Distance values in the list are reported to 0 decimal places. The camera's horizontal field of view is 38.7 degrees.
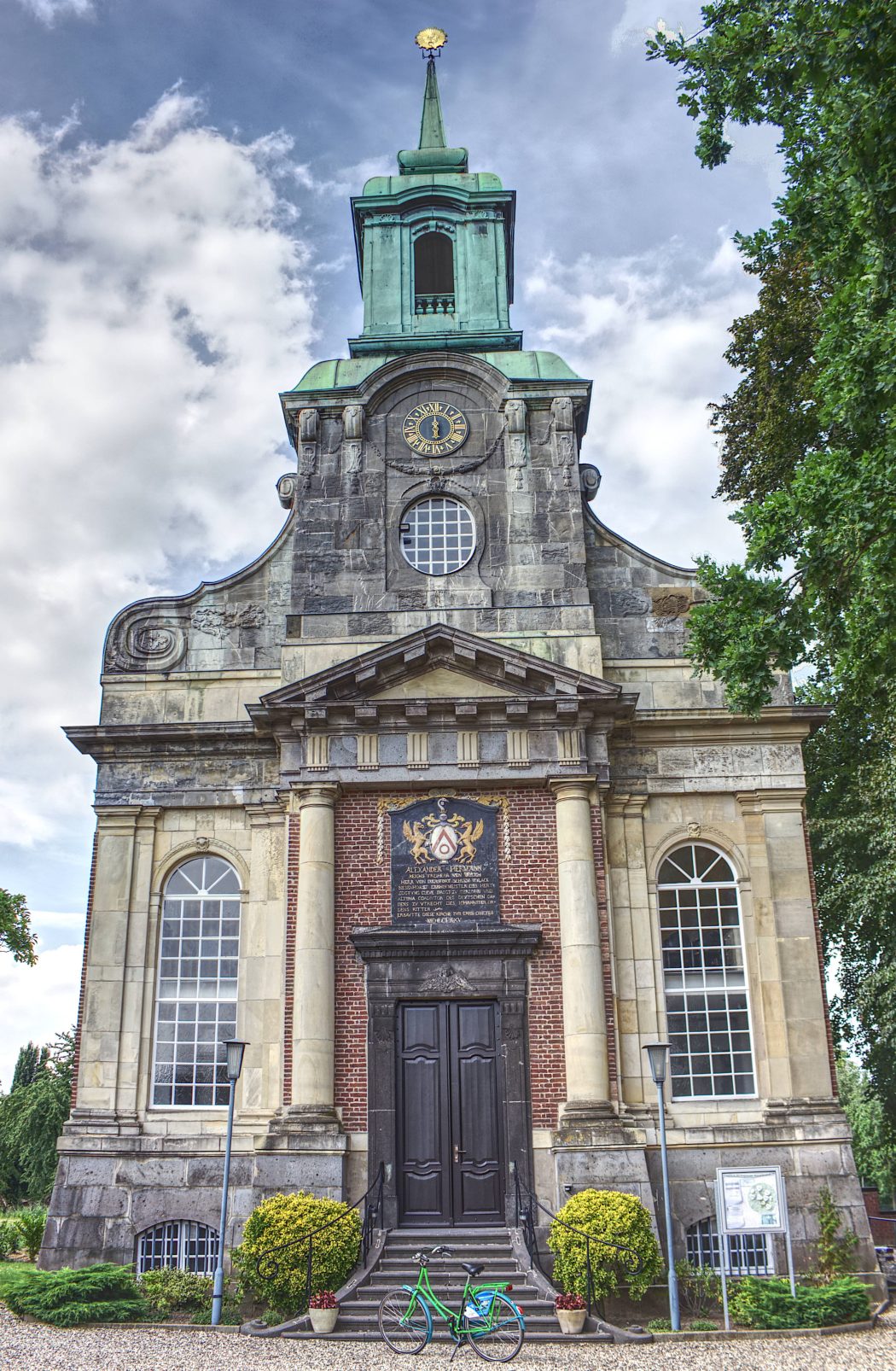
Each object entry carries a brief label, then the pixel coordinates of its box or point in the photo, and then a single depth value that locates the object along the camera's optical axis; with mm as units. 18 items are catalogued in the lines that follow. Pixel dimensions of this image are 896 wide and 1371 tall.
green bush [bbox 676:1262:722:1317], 14555
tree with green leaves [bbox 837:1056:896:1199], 37750
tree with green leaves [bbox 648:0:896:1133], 10531
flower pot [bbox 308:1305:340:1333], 12820
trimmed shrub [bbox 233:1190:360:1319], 13523
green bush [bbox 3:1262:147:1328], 13484
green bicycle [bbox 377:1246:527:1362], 11539
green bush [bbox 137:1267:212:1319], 14547
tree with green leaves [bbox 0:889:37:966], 20219
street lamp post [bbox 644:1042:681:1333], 13586
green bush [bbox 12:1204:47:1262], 19828
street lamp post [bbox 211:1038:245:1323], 14754
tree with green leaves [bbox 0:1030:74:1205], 29250
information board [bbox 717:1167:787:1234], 13461
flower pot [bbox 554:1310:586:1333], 12688
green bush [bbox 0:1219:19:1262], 20875
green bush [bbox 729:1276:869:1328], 13148
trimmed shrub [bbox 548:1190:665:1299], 13523
